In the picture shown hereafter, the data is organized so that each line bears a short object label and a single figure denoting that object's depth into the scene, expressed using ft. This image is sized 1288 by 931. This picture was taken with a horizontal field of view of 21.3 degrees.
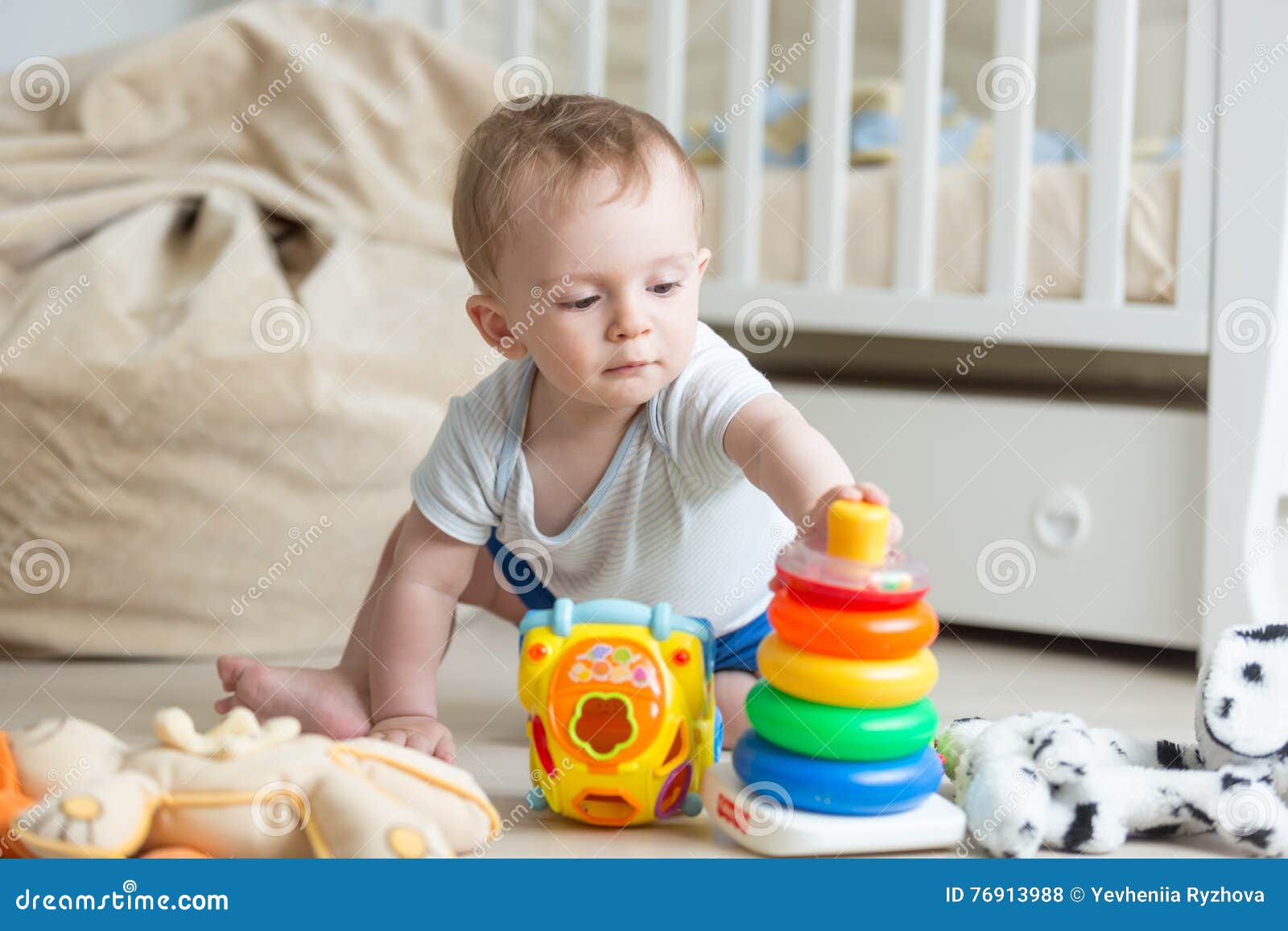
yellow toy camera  7.13
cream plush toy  6.66
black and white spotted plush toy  6.99
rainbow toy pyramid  6.85
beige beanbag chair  8.52
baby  7.30
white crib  8.74
